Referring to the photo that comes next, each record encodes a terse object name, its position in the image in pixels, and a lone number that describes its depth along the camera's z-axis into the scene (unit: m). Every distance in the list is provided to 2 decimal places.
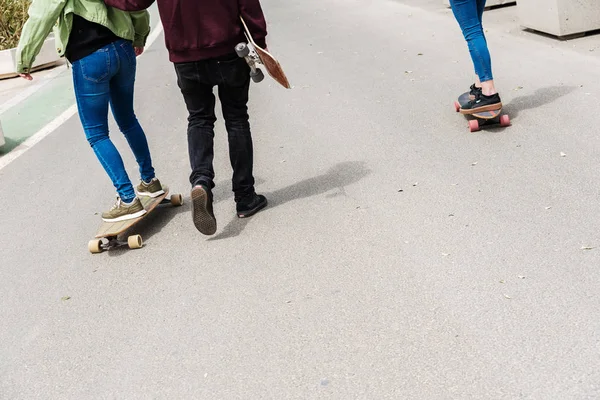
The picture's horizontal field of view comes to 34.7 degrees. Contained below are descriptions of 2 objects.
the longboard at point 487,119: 7.98
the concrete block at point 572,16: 11.84
